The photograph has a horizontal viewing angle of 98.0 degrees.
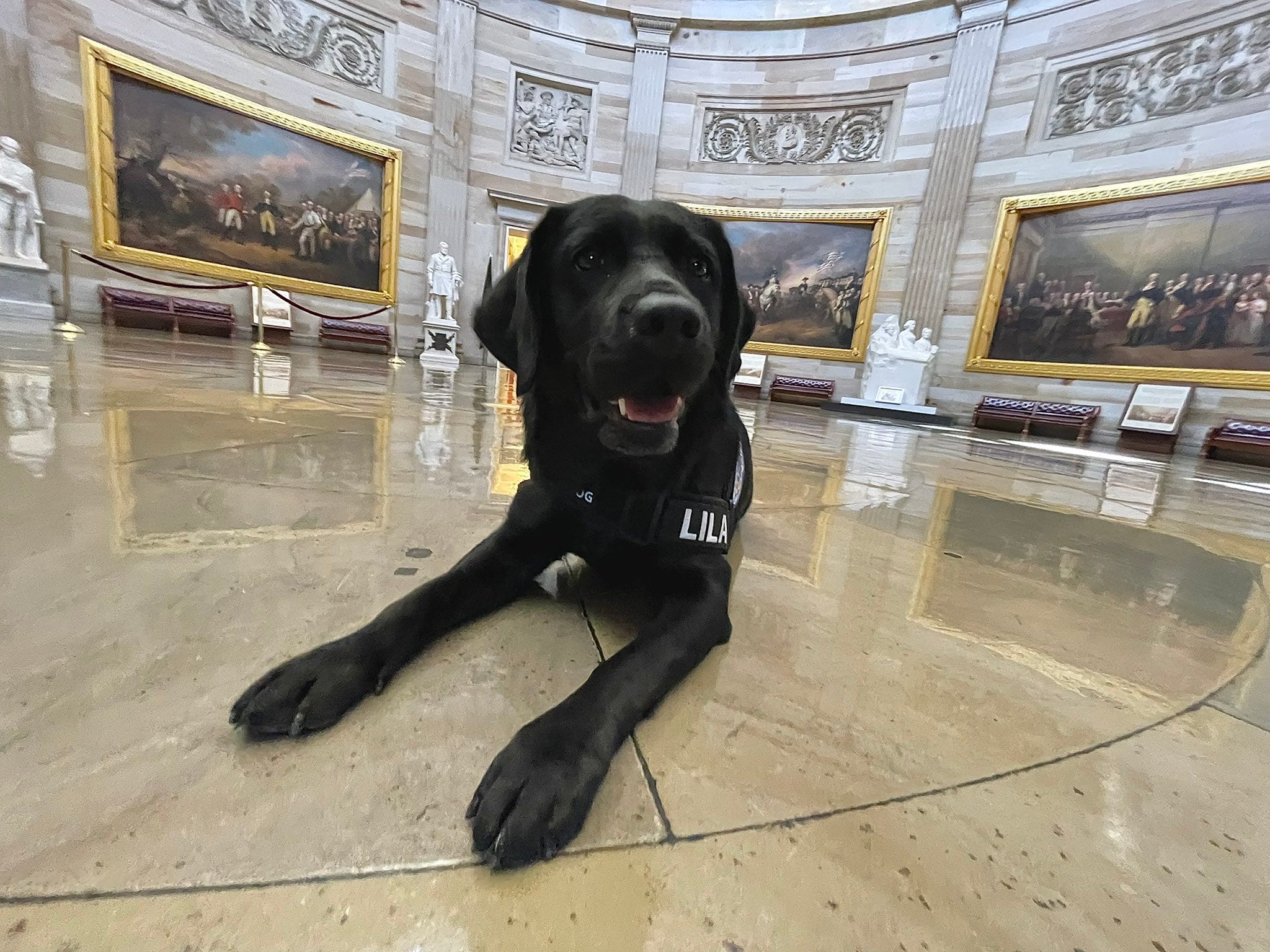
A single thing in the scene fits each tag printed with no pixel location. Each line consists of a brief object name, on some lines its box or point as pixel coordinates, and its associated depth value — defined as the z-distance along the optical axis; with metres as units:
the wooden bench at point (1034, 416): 10.45
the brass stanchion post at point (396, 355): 10.99
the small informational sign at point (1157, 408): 9.62
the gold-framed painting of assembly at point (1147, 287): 9.25
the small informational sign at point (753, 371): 13.96
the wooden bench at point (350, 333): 12.27
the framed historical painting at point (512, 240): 13.74
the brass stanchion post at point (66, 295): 8.22
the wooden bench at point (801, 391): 13.37
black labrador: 0.76
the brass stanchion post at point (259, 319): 9.34
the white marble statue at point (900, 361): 12.02
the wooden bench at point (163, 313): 9.91
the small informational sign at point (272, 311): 11.31
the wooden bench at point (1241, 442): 8.57
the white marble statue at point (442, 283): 11.77
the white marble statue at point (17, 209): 8.55
